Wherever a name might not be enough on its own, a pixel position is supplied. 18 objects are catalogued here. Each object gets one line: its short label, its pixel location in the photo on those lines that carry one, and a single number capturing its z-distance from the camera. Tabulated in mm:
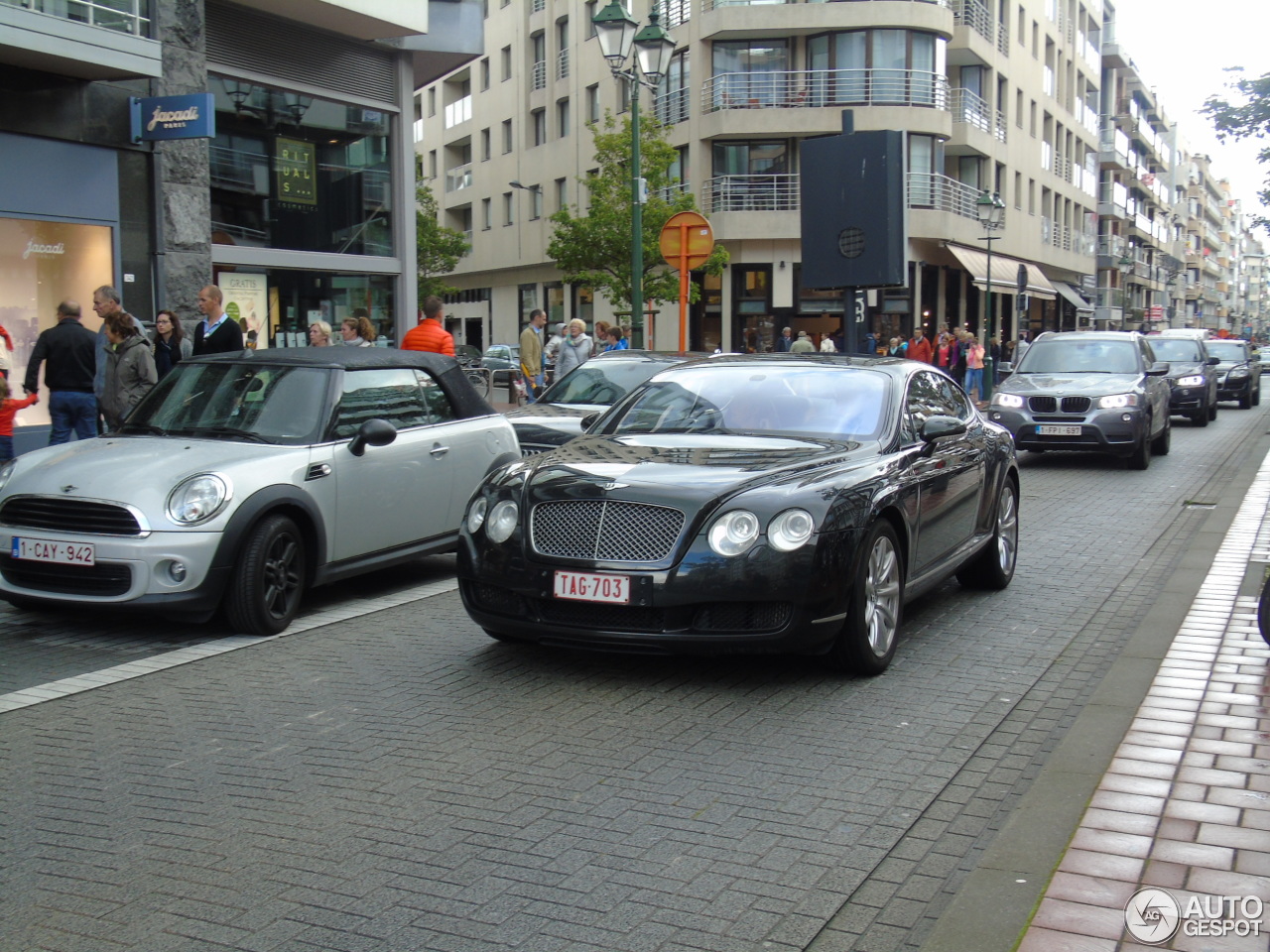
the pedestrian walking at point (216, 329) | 11508
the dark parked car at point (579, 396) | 11434
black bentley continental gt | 5527
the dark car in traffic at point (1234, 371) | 32188
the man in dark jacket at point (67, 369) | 11719
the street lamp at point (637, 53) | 17703
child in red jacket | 11092
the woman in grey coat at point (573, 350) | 17859
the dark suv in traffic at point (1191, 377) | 24219
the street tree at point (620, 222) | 35156
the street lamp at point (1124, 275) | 67250
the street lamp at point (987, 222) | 33809
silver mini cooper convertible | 6707
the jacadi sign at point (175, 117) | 15281
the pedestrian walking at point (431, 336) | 14672
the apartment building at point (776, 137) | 39125
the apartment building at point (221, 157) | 14805
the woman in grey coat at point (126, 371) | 10688
